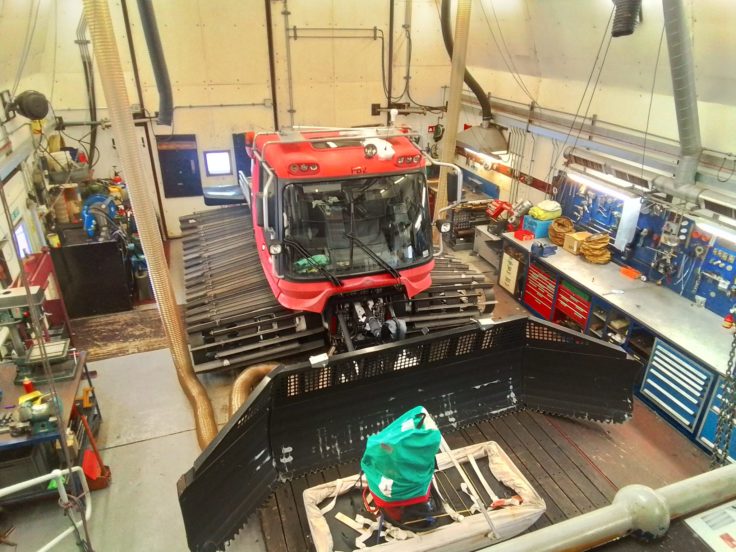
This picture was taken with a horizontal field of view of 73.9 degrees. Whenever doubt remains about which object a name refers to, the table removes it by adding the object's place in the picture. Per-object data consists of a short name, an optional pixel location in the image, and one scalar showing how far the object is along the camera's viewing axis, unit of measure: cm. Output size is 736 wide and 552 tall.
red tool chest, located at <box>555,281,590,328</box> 591
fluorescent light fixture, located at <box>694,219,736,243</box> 469
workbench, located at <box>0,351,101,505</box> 348
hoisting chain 276
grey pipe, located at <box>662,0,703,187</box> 402
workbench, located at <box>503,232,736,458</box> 452
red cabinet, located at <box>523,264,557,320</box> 648
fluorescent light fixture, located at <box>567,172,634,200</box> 590
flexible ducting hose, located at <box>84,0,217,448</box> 375
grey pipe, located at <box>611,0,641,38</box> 438
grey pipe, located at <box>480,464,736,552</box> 89
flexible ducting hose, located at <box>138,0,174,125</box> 525
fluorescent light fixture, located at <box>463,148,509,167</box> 858
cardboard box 654
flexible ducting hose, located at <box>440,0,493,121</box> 758
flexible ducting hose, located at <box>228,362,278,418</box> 435
